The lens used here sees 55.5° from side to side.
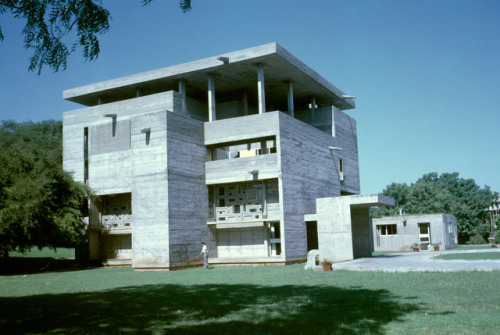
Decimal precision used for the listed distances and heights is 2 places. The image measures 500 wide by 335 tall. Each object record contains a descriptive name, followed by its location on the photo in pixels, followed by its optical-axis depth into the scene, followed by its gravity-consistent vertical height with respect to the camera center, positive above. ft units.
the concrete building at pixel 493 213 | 315.53 +5.58
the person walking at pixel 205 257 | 86.02 -4.74
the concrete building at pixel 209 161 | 90.38 +14.79
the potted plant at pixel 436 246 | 129.92 -6.07
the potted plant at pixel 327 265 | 66.08 -5.25
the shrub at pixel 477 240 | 192.95 -7.14
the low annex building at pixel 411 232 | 142.20 -2.22
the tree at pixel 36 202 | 87.25 +6.70
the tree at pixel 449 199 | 207.51 +11.03
